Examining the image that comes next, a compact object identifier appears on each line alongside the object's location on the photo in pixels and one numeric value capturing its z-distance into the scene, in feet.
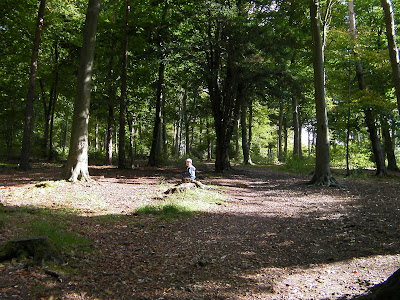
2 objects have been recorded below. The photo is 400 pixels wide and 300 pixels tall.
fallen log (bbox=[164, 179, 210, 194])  31.71
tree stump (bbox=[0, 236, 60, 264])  12.57
